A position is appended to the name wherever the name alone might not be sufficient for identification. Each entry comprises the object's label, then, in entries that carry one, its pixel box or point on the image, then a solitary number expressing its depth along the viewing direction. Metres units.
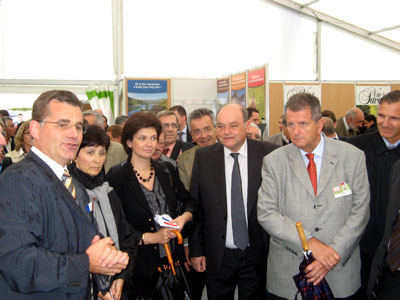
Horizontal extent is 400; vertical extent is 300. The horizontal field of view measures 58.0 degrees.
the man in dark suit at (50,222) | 1.28
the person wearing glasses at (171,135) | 3.87
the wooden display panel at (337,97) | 9.17
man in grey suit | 2.09
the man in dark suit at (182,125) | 5.26
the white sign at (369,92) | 9.23
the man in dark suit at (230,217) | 2.50
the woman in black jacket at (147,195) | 2.38
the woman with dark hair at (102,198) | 1.94
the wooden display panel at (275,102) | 8.88
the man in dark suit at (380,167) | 2.61
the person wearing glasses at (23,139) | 3.70
